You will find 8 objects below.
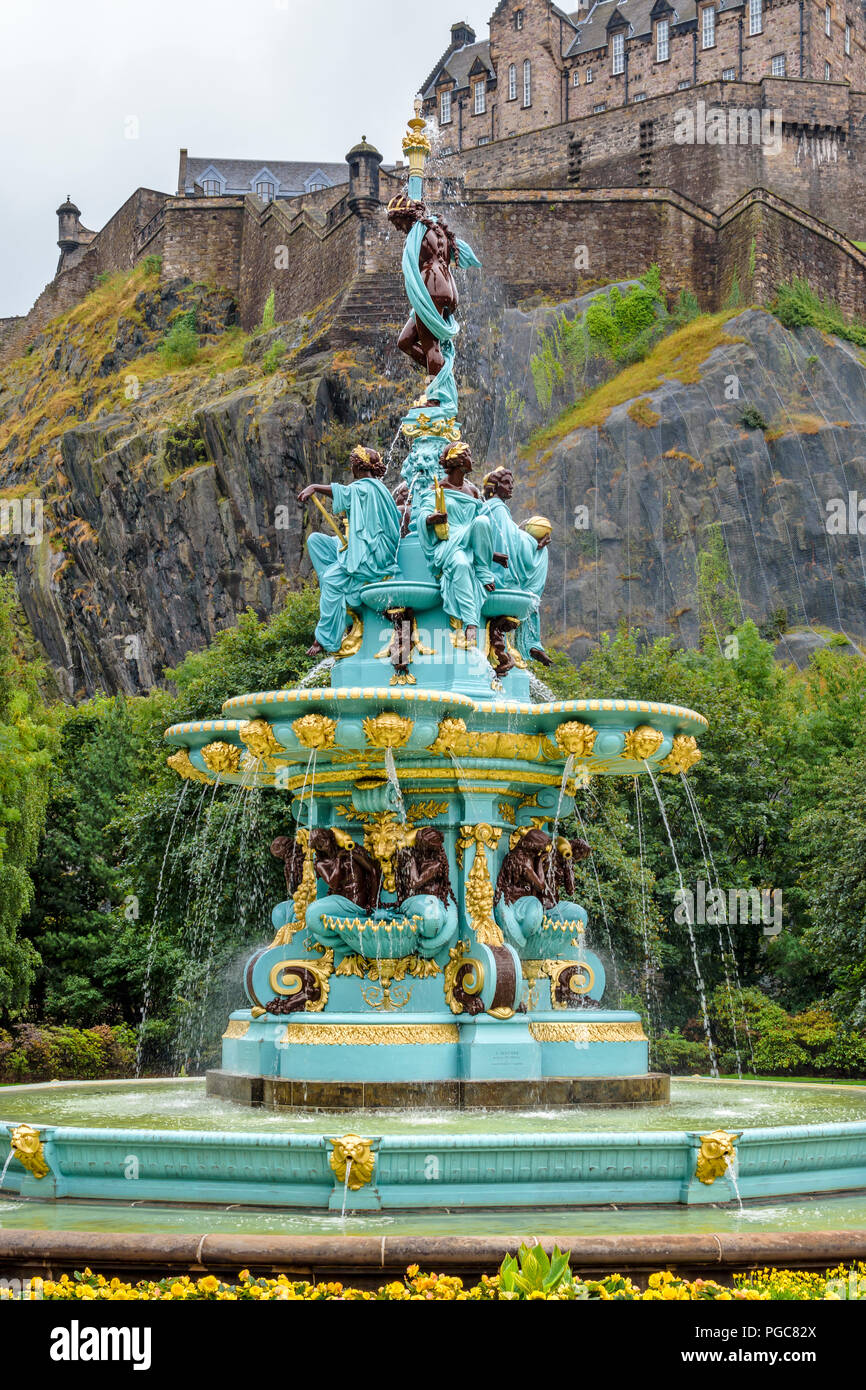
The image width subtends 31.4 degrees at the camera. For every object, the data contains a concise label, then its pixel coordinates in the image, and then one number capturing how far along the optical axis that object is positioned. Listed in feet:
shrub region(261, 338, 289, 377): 222.89
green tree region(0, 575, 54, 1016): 84.17
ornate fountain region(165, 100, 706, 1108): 35.91
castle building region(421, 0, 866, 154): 272.51
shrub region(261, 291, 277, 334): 240.53
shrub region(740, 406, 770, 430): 194.70
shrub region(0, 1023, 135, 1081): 82.69
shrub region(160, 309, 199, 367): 253.71
